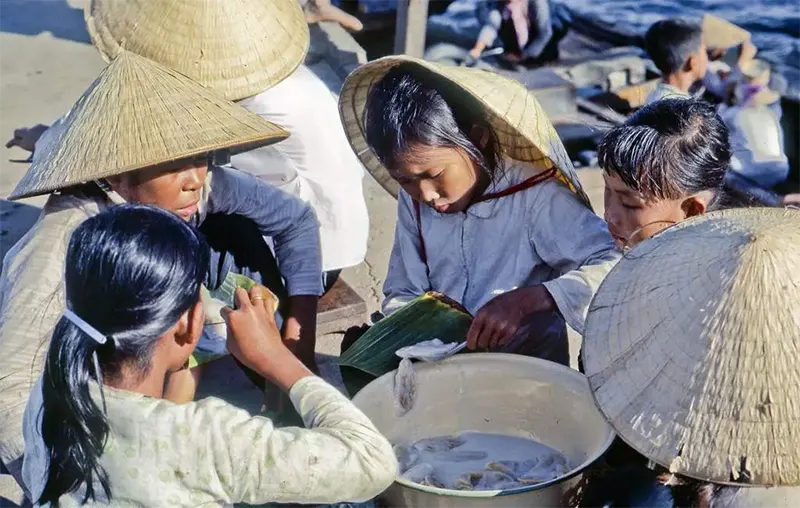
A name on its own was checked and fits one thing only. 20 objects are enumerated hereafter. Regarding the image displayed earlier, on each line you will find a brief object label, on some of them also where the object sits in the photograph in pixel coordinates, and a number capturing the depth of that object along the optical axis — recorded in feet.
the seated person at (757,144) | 13.94
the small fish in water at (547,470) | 6.87
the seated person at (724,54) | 15.89
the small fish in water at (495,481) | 6.68
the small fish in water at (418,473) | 6.84
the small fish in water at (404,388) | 7.06
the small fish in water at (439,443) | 7.39
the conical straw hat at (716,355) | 5.06
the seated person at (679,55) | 14.84
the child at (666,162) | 7.36
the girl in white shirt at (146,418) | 5.41
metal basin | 6.98
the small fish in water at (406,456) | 7.14
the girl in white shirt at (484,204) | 7.31
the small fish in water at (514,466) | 7.02
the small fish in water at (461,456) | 7.28
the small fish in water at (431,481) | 6.76
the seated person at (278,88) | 9.38
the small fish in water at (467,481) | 6.64
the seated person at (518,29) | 24.63
